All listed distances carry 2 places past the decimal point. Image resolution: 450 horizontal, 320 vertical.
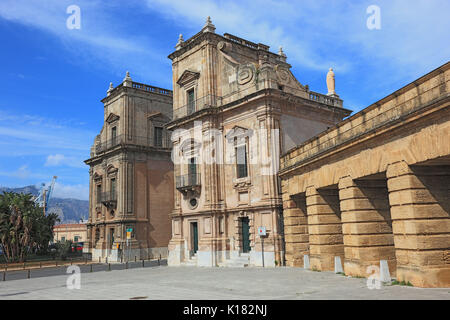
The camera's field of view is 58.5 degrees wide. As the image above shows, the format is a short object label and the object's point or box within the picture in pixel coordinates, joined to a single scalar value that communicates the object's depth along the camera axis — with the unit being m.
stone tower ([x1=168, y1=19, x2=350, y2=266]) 26.27
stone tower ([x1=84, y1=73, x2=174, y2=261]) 41.44
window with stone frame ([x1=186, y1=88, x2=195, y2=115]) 32.02
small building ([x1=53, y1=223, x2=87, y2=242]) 94.12
